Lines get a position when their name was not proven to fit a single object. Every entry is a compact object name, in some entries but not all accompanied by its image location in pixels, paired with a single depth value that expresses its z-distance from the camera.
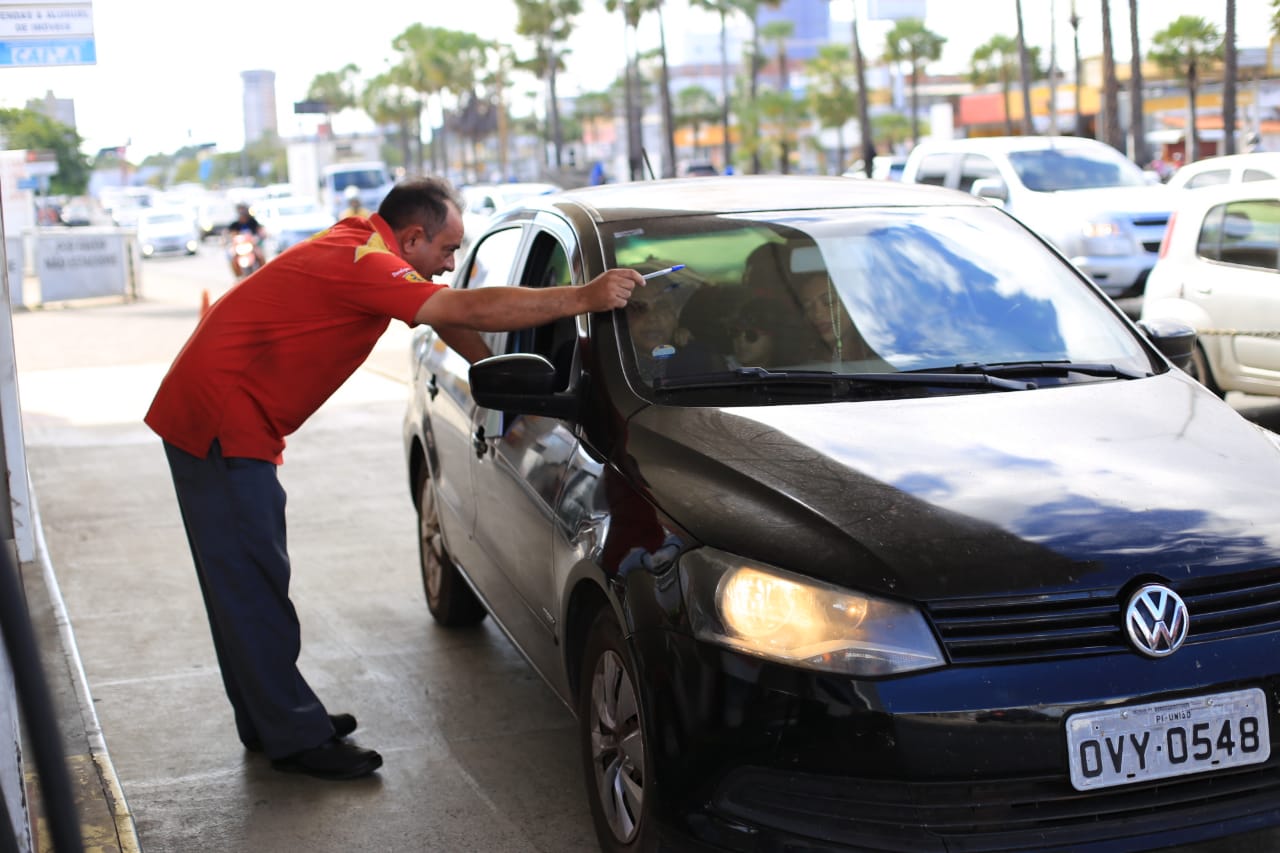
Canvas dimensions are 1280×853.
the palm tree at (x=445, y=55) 89.75
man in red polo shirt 4.36
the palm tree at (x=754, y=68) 74.63
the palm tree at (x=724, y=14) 69.25
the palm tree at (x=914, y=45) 78.75
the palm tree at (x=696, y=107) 108.62
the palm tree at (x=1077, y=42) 54.38
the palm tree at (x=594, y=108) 119.12
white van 44.18
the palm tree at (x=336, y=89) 116.00
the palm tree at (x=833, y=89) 76.38
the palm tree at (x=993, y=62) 76.38
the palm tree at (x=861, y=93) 48.22
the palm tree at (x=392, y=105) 99.50
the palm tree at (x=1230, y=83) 34.56
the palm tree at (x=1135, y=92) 39.28
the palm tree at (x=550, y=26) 74.41
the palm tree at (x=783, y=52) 80.81
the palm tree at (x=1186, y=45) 57.50
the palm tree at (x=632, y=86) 56.53
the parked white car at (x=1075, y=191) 14.41
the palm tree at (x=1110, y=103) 39.41
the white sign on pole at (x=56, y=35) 10.99
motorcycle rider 24.94
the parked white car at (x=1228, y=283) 8.92
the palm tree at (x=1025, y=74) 47.97
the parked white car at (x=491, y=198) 25.95
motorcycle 24.45
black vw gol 2.99
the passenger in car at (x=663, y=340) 4.06
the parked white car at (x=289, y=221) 37.06
